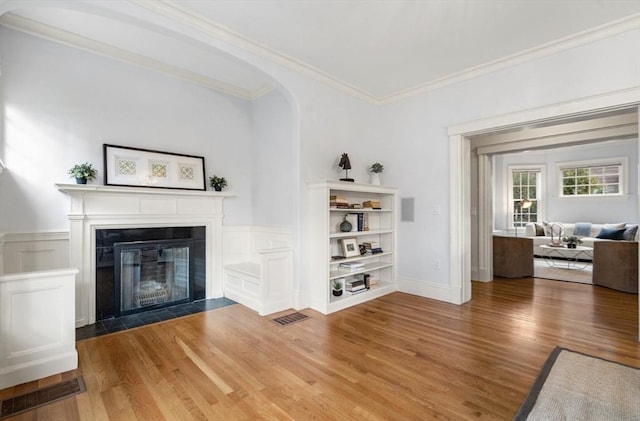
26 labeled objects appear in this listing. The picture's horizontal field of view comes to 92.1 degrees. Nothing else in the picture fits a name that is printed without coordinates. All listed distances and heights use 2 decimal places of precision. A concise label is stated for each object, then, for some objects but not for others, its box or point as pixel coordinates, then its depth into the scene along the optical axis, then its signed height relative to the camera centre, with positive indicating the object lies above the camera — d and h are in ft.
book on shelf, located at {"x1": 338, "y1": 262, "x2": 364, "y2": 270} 12.55 -2.28
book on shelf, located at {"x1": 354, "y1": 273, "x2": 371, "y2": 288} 13.25 -3.00
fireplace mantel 10.01 -0.19
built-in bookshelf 11.42 -1.28
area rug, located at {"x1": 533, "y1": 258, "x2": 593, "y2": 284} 16.86 -3.80
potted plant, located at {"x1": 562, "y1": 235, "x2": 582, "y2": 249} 21.60 -2.23
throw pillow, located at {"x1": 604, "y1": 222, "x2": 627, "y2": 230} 22.19 -1.20
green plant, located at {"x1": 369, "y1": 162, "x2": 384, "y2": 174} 13.94 +1.92
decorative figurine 12.48 +1.92
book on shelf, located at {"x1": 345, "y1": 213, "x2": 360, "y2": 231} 13.35 -0.38
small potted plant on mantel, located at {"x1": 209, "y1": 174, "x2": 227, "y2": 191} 13.21 +1.23
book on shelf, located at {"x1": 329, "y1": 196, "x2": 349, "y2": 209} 11.83 +0.32
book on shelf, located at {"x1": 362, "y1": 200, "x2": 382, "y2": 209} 13.50 +0.27
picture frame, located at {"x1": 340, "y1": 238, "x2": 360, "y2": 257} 12.66 -1.53
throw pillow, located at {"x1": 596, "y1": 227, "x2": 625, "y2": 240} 21.77 -1.74
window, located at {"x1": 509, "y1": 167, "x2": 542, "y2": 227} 27.99 +1.44
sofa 21.62 -1.70
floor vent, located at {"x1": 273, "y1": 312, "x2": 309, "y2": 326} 10.33 -3.73
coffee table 21.43 -3.41
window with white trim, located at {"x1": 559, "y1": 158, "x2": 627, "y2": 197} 24.50 +2.58
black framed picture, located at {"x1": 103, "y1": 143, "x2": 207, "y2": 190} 10.89 +1.62
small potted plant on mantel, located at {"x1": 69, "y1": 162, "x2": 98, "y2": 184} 9.88 +1.26
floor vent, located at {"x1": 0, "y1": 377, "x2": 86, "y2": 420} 5.89 -3.77
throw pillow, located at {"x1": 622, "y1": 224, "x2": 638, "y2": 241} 20.99 -1.62
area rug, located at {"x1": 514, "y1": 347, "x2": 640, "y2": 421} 5.66 -3.74
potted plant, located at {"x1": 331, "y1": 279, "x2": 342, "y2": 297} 12.16 -3.05
